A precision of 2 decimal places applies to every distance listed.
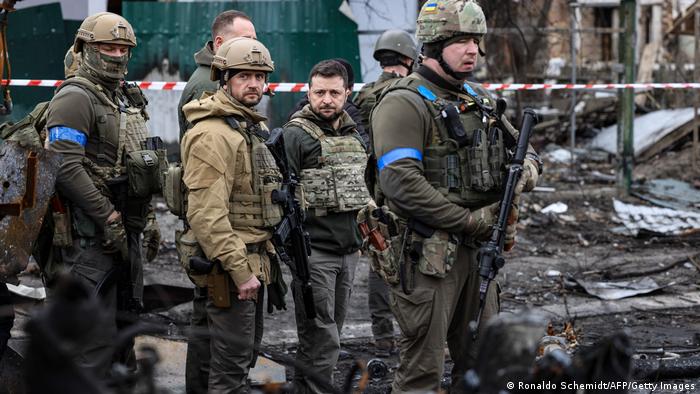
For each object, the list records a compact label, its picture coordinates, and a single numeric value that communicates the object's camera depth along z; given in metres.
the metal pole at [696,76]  26.61
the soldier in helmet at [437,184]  8.79
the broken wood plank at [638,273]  17.50
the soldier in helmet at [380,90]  13.71
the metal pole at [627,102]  24.03
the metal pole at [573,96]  28.47
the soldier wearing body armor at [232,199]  9.16
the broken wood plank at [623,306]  15.30
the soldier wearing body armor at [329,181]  11.34
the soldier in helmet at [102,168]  10.34
